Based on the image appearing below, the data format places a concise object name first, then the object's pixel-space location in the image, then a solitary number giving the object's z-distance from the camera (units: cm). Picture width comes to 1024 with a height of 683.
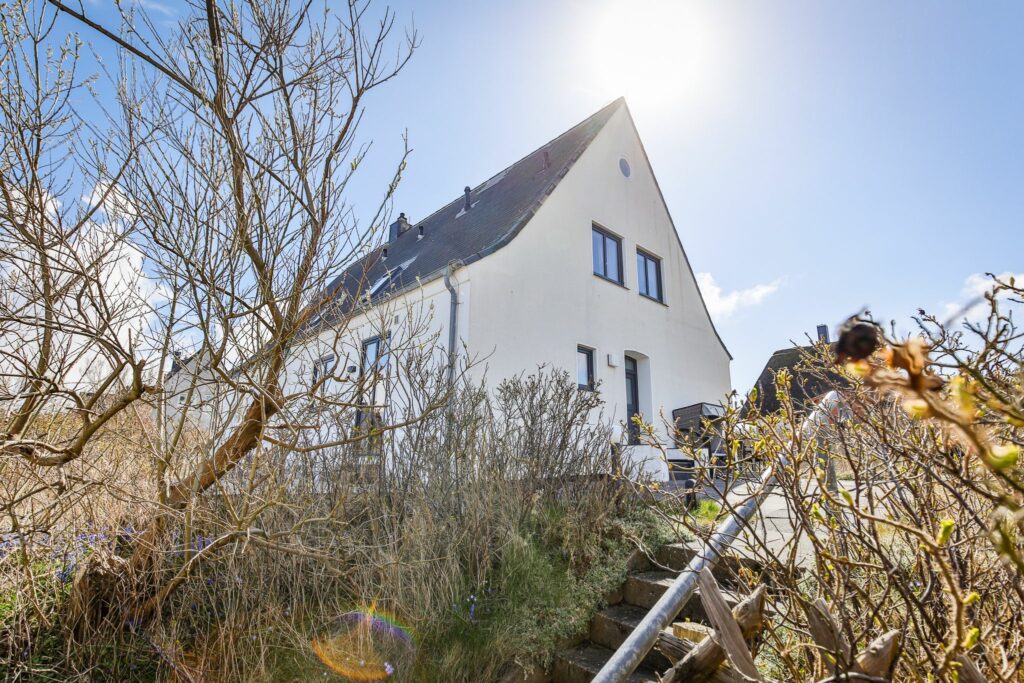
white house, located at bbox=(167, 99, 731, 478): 912
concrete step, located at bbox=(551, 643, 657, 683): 354
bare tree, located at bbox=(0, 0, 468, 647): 302
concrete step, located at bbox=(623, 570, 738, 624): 419
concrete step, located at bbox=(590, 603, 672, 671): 392
